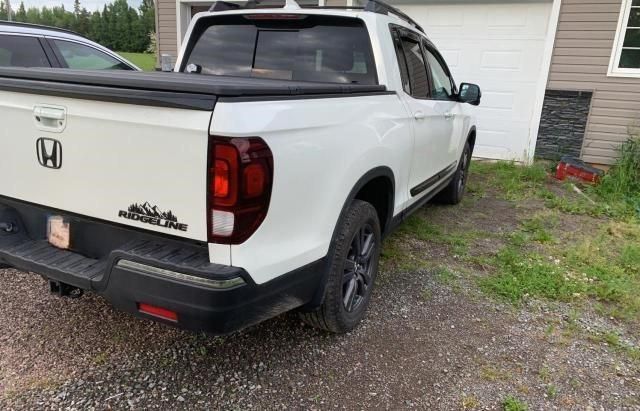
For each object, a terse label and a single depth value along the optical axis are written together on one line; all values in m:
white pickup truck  1.93
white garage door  7.84
